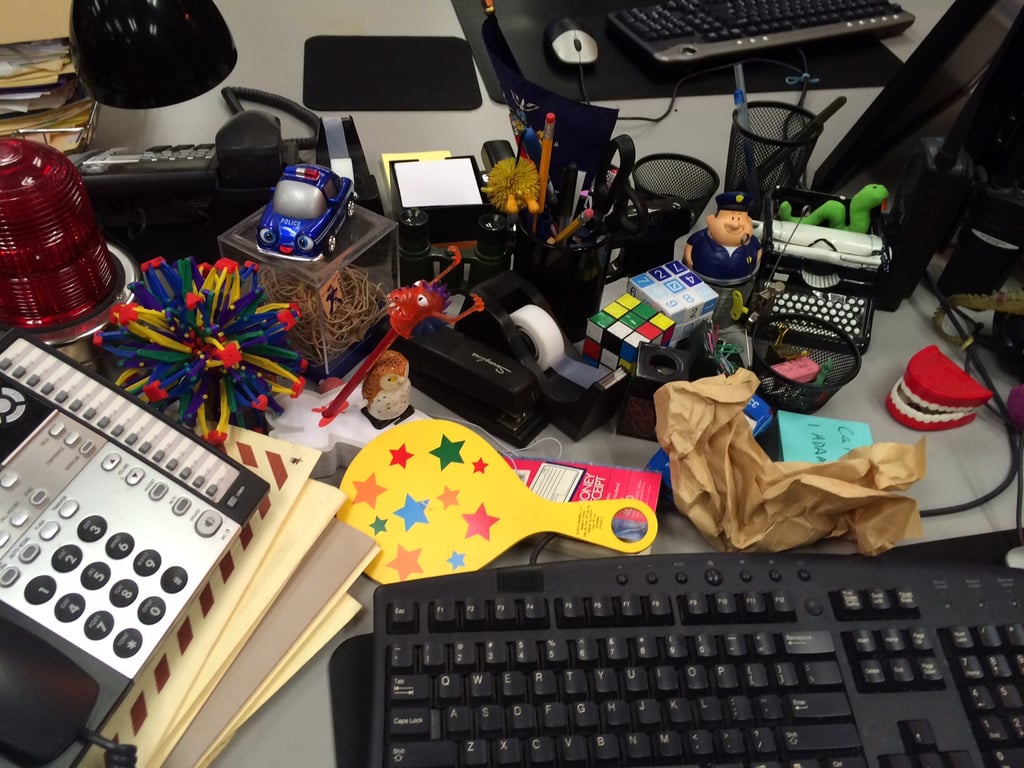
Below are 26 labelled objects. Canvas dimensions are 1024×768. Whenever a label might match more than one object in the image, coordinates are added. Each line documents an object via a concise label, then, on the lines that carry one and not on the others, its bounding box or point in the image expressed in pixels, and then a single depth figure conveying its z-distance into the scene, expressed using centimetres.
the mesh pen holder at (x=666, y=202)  74
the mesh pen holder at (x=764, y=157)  78
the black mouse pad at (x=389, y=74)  93
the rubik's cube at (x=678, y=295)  64
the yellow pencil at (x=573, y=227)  62
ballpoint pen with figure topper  57
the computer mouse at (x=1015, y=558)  57
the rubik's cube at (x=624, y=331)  62
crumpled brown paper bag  53
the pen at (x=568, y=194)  61
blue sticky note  61
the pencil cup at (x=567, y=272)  64
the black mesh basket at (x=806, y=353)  65
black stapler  59
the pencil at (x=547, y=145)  60
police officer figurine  69
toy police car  58
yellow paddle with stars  53
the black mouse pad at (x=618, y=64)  100
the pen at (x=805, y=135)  77
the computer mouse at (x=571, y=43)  101
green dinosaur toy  75
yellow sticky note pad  79
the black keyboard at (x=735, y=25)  104
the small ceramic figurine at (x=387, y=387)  58
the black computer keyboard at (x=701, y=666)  45
